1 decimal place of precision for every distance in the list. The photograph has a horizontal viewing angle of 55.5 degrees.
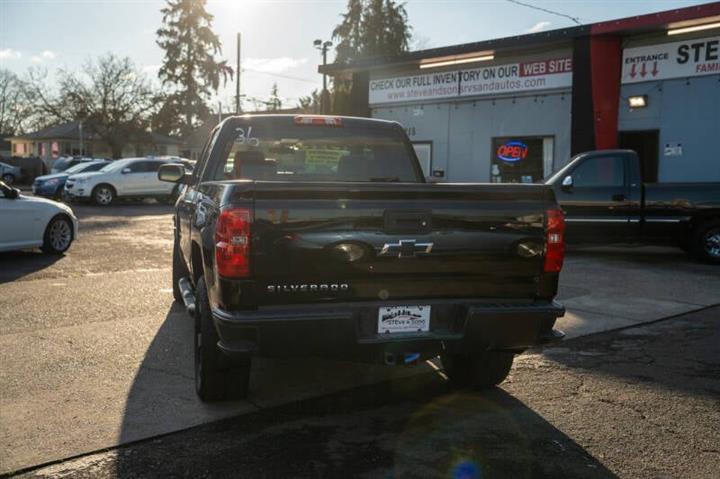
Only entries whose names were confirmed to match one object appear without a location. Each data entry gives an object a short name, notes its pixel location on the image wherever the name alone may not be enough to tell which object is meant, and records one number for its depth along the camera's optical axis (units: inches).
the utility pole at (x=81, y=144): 2346.2
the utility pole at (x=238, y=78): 1575.0
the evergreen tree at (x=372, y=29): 1909.4
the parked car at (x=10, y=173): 1641.2
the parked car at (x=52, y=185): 1000.9
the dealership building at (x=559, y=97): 583.5
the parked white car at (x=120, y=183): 917.2
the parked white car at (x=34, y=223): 407.8
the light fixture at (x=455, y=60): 725.9
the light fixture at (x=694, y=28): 567.3
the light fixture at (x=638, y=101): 618.2
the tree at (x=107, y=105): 2201.0
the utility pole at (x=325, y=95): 1165.1
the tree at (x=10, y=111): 3190.7
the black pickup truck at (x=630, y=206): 448.5
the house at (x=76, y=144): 2726.4
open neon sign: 709.3
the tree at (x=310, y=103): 1876.6
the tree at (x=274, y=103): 2601.4
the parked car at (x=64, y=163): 1423.5
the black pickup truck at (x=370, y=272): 143.5
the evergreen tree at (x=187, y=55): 2571.4
